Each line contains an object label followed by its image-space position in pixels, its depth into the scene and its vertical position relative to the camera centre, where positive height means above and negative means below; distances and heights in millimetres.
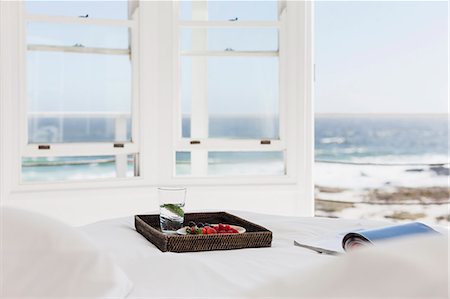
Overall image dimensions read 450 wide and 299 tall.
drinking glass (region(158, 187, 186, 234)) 1822 -204
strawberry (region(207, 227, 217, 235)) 1665 -246
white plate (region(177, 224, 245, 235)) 1742 -255
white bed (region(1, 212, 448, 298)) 503 -265
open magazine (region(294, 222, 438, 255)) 1298 -215
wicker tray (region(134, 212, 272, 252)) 1559 -259
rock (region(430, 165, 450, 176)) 10508 -566
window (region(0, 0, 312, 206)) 3637 +261
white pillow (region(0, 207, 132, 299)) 1001 -202
